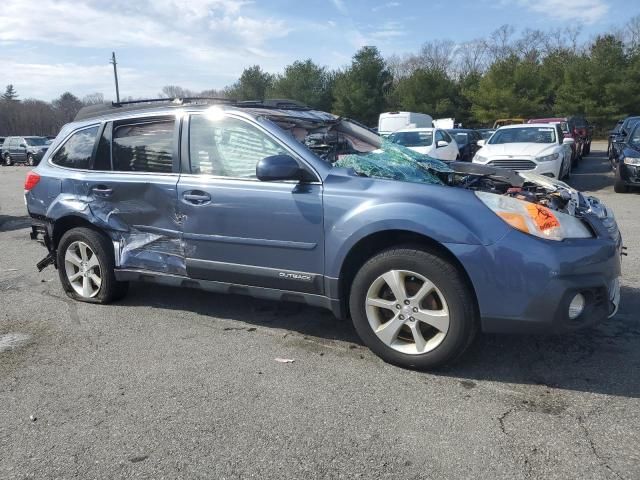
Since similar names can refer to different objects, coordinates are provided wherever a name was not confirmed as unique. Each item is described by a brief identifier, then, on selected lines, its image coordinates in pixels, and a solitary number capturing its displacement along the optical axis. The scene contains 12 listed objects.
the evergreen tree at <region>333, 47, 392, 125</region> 51.06
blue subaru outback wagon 3.30
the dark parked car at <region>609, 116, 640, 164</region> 13.27
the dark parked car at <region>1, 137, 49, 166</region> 32.27
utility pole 41.08
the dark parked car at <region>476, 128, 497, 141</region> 26.95
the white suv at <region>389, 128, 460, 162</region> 15.14
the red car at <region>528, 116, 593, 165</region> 20.64
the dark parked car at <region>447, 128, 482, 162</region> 20.38
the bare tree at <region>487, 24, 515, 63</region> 75.75
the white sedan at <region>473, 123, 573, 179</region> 12.08
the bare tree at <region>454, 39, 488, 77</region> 73.43
